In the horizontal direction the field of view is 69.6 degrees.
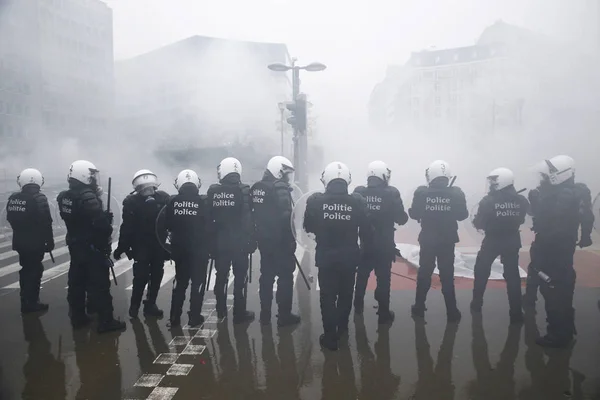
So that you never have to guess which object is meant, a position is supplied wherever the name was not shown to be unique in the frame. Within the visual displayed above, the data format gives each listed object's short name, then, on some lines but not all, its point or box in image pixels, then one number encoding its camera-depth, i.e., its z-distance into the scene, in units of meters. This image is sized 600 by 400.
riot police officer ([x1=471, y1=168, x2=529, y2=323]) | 3.92
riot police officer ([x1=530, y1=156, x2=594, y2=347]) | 3.38
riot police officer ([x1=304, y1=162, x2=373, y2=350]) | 3.44
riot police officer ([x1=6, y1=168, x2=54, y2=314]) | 4.33
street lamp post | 9.05
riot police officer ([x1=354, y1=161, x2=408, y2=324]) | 3.99
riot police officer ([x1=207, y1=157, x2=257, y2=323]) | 3.95
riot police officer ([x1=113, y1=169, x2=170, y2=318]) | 4.16
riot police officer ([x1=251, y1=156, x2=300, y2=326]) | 3.91
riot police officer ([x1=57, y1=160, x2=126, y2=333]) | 3.78
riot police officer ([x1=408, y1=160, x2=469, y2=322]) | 4.01
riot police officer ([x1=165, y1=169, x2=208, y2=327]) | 3.98
